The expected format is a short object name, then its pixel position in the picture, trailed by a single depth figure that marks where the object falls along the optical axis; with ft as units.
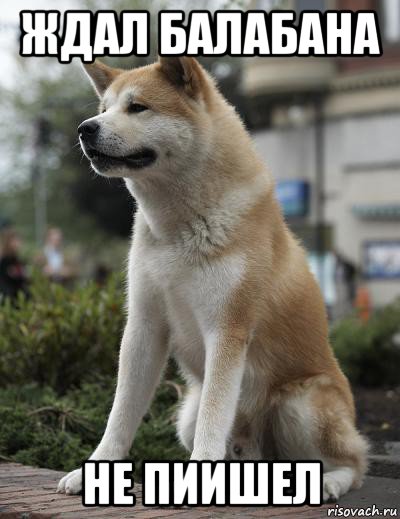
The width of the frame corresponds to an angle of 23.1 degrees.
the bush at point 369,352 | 29.22
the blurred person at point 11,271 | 40.50
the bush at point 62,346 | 23.93
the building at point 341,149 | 87.71
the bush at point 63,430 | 18.94
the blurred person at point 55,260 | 51.62
